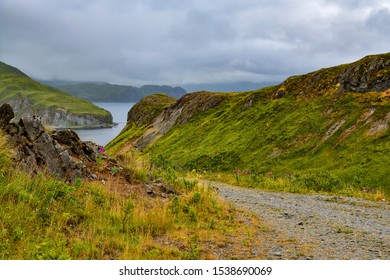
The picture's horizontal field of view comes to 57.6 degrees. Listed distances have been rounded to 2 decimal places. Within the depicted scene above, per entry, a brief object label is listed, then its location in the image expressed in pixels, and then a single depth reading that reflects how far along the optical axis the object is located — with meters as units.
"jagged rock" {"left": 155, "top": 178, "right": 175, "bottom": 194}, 16.86
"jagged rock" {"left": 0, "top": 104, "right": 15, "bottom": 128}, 16.05
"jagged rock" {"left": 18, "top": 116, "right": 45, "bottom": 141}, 15.41
